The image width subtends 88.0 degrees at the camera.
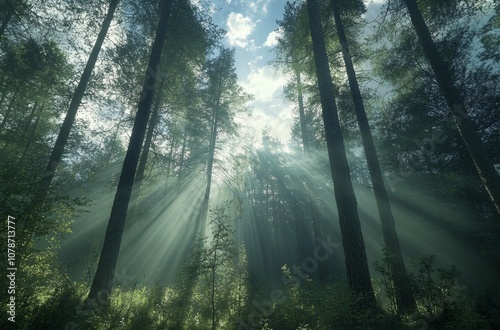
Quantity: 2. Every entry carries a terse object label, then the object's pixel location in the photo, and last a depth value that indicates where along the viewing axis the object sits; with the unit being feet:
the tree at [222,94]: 59.77
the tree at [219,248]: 22.60
